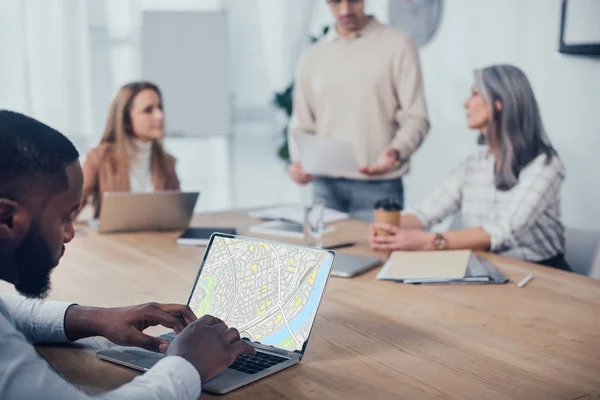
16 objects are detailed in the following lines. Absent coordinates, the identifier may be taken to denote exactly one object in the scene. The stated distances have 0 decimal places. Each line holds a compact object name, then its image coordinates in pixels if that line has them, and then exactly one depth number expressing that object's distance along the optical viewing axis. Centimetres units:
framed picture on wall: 323
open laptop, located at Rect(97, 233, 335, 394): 123
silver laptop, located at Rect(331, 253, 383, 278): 183
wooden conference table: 115
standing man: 321
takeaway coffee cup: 220
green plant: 461
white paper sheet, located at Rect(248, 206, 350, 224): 250
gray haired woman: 228
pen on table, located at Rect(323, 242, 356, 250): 216
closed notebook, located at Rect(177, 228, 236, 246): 217
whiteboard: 425
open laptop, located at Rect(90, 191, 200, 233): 227
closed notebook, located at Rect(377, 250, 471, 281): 179
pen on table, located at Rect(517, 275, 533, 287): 176
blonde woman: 281
